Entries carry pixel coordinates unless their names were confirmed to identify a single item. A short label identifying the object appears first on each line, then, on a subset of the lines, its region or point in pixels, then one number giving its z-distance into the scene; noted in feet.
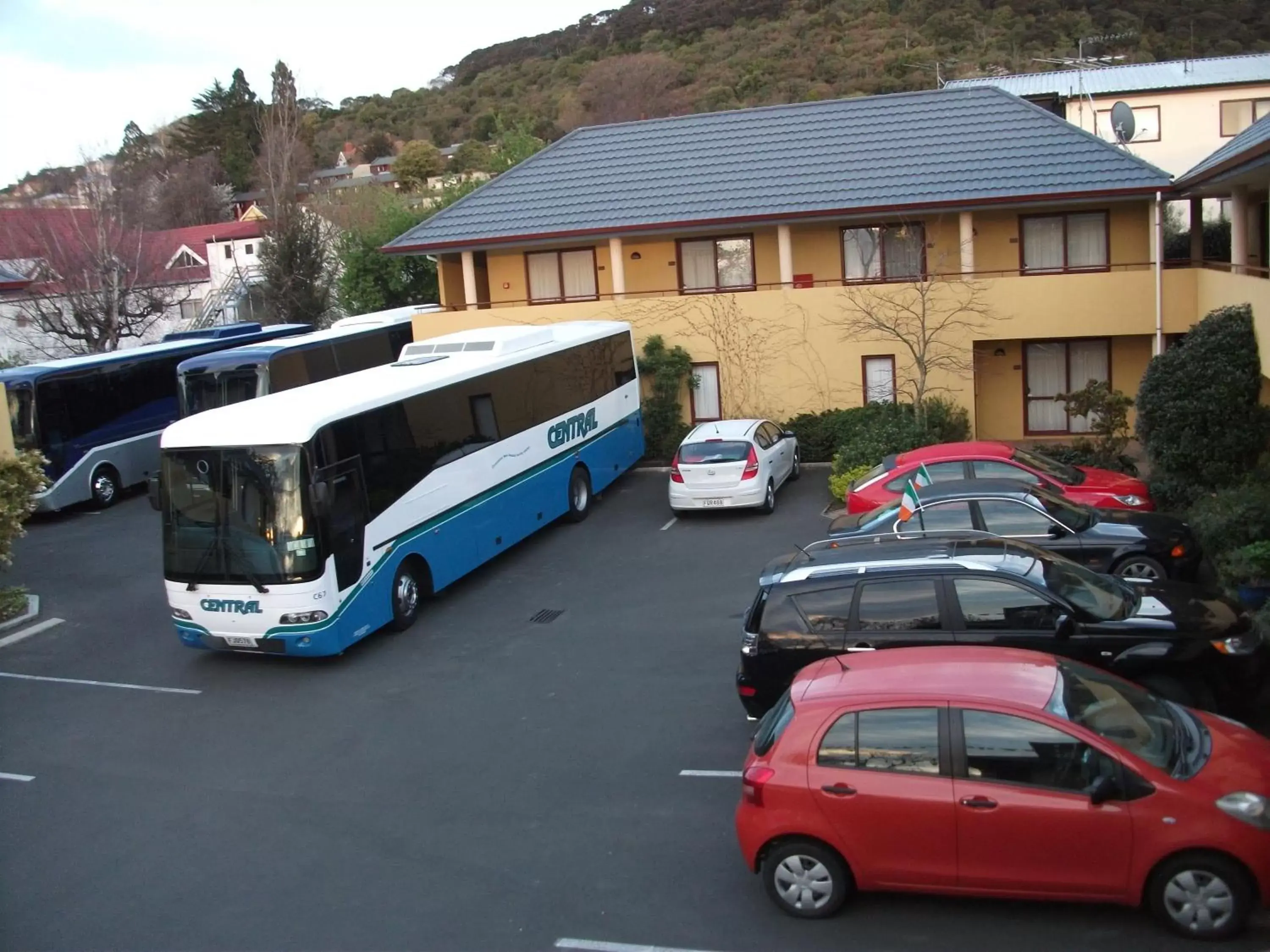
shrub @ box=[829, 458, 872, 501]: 67.21
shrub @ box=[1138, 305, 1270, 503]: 54.85
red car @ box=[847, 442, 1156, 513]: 52.54
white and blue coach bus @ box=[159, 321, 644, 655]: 45.24
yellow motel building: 79.15
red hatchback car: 22.38
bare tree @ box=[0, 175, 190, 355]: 127.85
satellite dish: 95.14
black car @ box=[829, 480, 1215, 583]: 43.96
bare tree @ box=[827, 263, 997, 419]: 79.30
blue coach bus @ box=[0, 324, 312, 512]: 79.77
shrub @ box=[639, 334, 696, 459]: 84.17
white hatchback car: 65.67
